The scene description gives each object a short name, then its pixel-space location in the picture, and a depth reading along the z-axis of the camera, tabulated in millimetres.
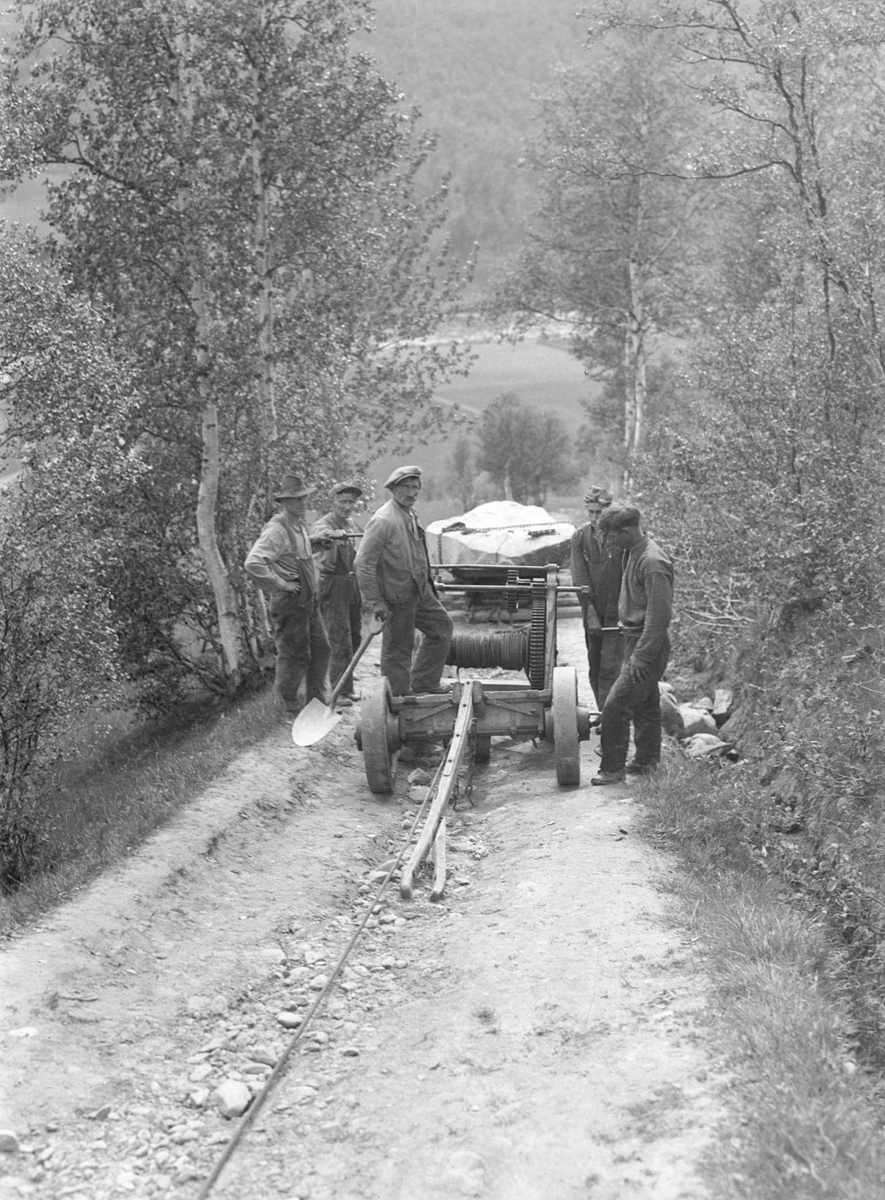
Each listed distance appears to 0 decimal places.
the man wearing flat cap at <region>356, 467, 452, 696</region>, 11664
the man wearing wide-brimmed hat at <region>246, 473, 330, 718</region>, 12703
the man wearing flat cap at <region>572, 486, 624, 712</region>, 12422
